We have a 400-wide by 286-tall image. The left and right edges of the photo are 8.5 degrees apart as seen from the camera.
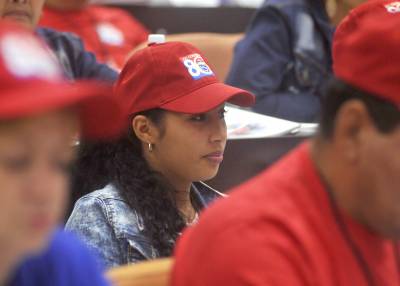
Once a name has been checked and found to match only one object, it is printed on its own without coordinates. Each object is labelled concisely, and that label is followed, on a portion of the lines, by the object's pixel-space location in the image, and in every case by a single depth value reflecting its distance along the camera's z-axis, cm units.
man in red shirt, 382
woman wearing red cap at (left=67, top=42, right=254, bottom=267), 437
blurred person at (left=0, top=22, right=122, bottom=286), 358
